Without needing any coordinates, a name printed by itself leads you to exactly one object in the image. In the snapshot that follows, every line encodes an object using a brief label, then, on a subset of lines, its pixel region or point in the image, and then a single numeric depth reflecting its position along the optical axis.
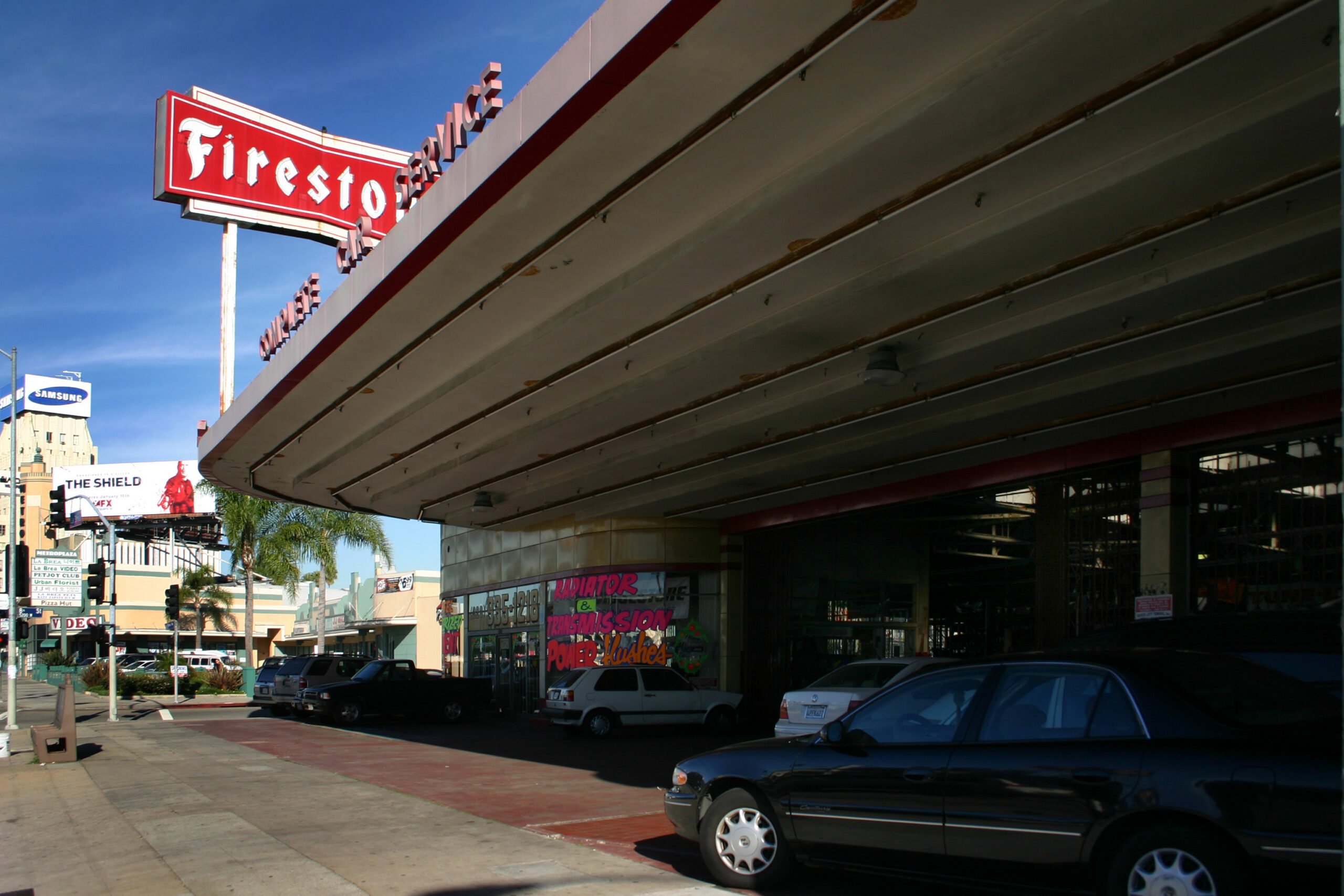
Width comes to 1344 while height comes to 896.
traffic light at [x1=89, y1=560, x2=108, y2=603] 25.48
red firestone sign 22.61
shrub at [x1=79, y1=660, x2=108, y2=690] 46.06
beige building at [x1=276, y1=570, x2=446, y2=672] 54.00
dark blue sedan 5.31
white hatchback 22.38
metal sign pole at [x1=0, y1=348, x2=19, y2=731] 22.58
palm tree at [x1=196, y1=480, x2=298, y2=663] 46.91
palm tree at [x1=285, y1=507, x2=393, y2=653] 48.50
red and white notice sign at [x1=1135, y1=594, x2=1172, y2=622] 15.57
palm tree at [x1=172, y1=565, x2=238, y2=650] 70.88
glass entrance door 30.11
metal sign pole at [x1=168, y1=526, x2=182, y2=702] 80.19
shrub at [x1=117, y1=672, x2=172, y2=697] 41.67
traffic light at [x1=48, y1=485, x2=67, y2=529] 24.89
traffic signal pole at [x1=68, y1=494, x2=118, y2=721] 26.86
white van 61.94
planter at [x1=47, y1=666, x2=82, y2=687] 56.20
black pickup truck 25.81
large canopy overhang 7.89
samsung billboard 129.50
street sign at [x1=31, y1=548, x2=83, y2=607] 27.44
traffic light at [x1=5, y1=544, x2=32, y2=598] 21.72
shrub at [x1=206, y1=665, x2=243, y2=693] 44.31
